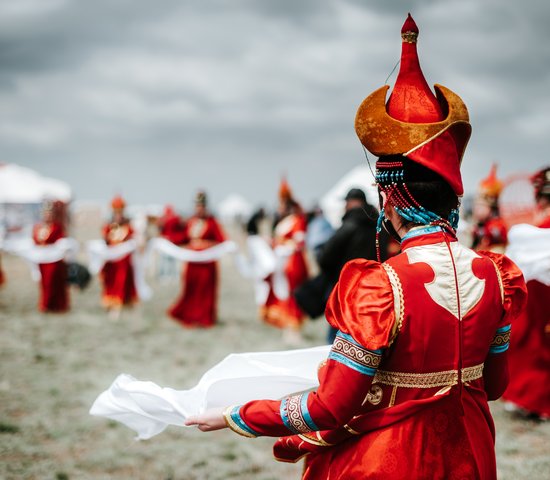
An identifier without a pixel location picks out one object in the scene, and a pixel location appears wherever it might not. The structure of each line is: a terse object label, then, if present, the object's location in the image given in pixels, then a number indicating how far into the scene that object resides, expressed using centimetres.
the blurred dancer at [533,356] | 482
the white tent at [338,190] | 1010
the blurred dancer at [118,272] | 1101
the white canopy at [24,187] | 2327
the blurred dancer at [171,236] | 1062
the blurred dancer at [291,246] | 898
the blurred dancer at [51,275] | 1124
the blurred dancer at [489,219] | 645
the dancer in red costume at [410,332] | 159
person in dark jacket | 464
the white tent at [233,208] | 5397
